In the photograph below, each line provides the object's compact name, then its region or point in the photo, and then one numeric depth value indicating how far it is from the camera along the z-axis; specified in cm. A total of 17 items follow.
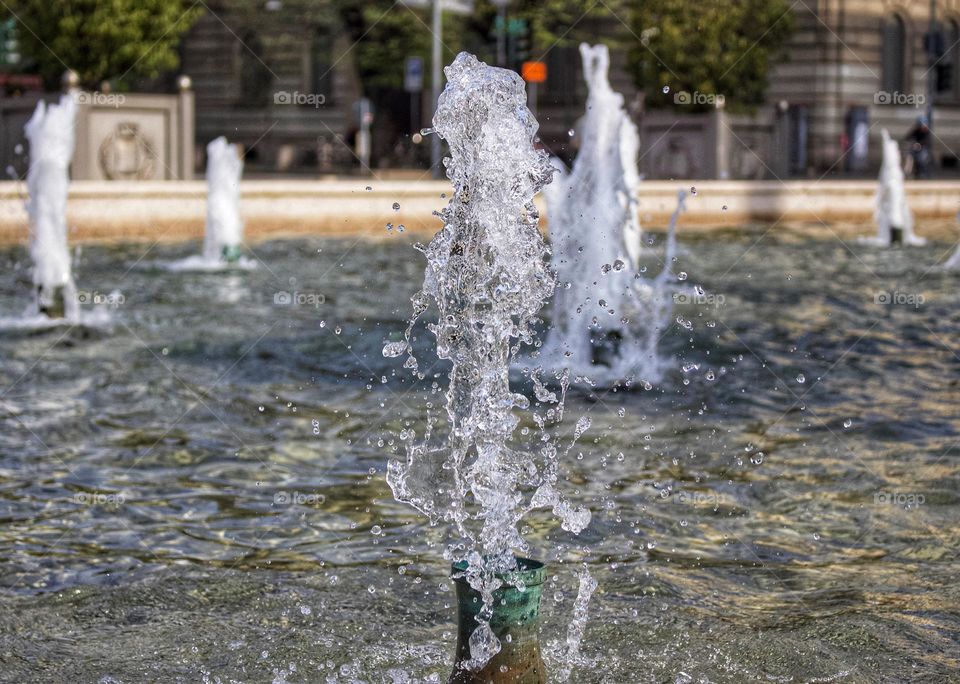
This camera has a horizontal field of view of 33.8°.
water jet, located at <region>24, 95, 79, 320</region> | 1240
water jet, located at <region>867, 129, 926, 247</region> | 2112
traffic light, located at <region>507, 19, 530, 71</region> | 2772
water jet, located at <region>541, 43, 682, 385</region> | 1038
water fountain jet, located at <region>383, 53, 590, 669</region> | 484
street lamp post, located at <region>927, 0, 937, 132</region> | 3167
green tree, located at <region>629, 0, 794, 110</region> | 3547
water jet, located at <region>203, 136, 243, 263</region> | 1755
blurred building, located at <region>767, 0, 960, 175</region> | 3691
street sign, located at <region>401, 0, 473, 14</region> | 3591
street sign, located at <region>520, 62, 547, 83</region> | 3238
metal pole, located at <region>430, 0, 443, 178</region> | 3331
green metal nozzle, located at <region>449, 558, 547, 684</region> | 394
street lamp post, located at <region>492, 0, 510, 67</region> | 2806
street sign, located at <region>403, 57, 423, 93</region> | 3269
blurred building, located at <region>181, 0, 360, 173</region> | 4025
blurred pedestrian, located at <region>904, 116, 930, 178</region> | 3438
